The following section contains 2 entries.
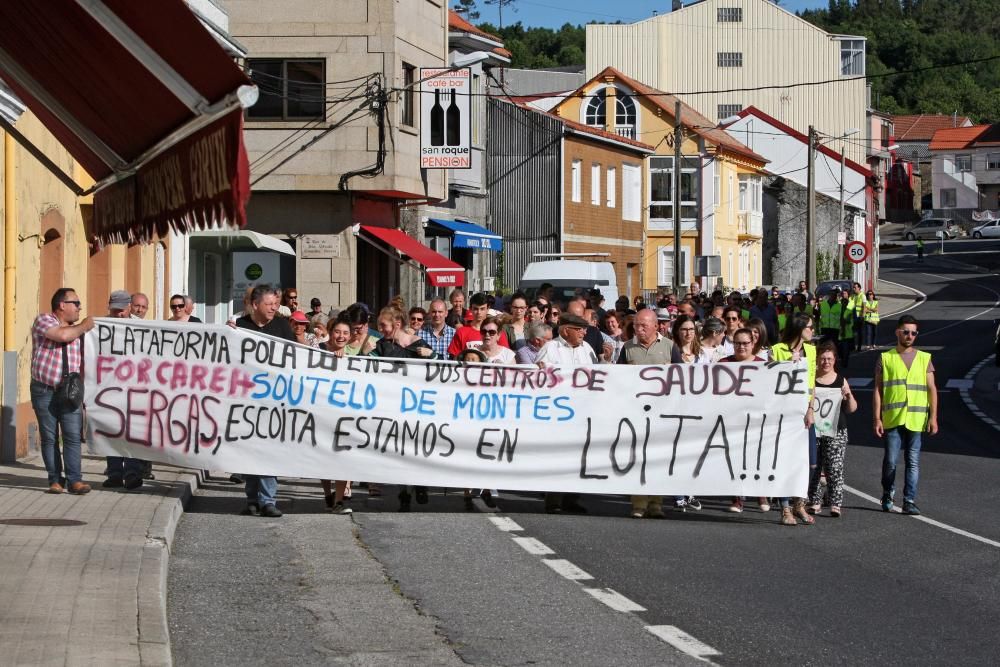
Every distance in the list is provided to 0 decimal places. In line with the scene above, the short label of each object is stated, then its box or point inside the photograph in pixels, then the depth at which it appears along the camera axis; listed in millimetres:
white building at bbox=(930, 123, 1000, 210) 139375
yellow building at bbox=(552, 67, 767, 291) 63812
